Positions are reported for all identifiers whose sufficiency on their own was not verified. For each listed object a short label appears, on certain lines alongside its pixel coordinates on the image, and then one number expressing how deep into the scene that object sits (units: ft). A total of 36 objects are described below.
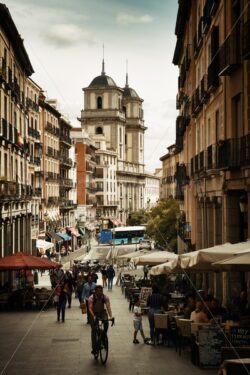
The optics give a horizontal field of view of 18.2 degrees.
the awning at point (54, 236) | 251.78
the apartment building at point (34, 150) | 222.73
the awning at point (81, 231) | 364.95
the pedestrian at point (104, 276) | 147.07
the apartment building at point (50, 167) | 260.21
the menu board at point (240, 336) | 49.62
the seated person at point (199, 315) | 56.39
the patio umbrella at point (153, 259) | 101.76
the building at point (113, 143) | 533.55
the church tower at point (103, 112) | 574.56
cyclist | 58.13
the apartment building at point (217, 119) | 74.49
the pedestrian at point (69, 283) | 107.34
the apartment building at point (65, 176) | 311.88
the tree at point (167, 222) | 207.00
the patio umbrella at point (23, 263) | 100.48
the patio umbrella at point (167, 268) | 71.87
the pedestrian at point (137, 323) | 66.49
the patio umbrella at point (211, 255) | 59.26
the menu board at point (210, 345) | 52.01
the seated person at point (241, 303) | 61.38
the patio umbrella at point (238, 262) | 49.56
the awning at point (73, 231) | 320.87
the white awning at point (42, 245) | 189.43
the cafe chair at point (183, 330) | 58.85
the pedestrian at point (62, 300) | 86.07
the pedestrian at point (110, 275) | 141.54
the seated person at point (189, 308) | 62.88
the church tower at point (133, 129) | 640.99
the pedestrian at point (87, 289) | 95.89
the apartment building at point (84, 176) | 410.41
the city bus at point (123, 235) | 358.43
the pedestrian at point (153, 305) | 66.39
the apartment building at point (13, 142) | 135.54
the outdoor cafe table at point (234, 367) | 40.32
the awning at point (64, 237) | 262.82
